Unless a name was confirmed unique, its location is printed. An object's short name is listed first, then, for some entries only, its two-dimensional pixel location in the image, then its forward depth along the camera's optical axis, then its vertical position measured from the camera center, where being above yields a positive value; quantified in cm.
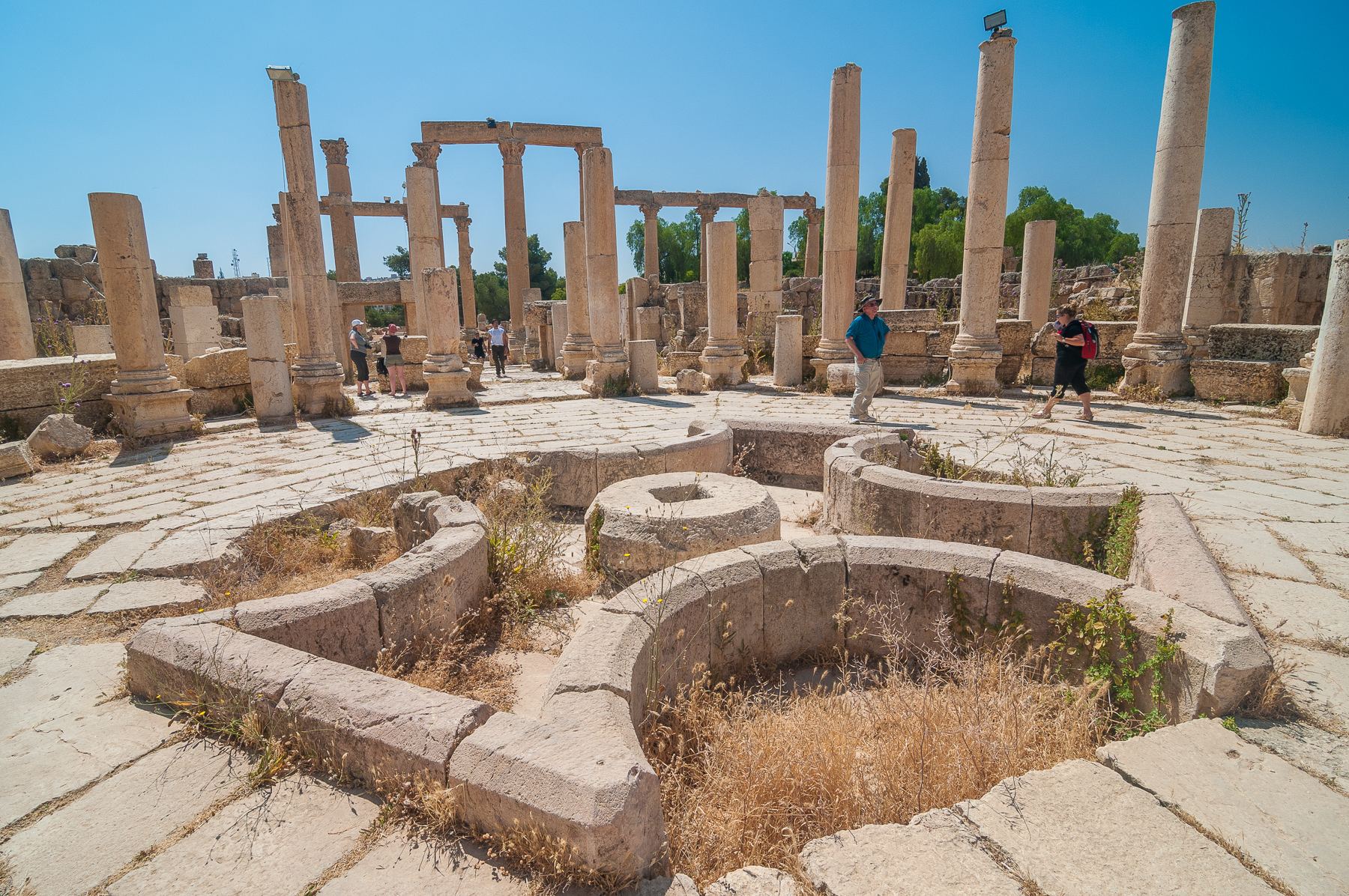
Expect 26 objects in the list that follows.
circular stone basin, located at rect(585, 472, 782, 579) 417 -127
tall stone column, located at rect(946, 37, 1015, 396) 1005 +148
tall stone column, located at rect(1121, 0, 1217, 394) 887 +157
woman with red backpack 827 -40
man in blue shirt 782 -27
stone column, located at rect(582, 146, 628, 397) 1209 +104
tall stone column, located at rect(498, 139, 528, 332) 2034 +314
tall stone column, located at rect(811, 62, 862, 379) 1146 +196
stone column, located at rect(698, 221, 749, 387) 1265 +25
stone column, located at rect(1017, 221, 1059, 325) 1384 +105
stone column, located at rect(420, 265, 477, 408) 1078 -32
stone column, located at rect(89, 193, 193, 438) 775 +4
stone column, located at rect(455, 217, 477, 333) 2522 +241
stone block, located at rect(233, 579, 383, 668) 295 -130
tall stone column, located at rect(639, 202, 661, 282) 2453 +318
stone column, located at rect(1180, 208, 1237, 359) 1170 +91
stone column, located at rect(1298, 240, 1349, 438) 681 -52
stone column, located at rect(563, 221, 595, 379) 1433 -8
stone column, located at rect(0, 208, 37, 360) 1104 +48
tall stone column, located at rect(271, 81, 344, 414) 988 +111
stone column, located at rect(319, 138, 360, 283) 2158 +371
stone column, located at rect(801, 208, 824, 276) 2583 +314
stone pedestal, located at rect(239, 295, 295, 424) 895 -41
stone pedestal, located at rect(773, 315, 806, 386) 1210 -46
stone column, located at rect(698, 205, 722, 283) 2539 +432
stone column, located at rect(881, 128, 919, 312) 1412 +225
